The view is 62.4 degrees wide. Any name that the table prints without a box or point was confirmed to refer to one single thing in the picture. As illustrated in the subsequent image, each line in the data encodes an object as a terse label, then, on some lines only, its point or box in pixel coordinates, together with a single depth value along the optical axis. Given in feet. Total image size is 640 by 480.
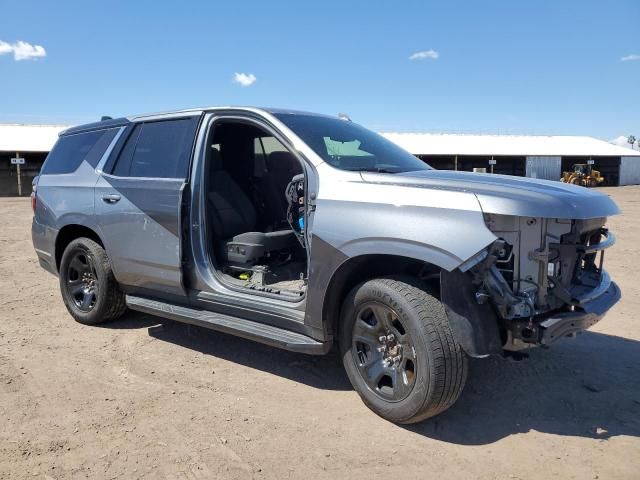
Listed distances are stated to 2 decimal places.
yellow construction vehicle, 130.65
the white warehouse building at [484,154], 112.98
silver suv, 9.95
